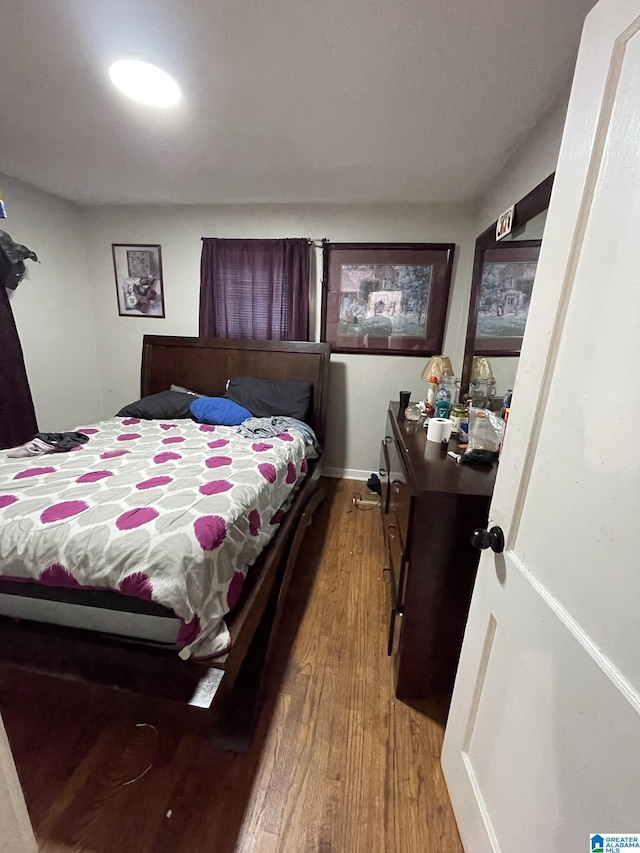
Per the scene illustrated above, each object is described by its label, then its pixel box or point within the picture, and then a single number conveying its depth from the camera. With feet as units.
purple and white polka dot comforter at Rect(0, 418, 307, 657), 3.46
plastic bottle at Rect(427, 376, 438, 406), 7.05
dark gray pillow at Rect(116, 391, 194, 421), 8.86
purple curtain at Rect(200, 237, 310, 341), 9.38
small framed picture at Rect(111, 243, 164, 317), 10.29
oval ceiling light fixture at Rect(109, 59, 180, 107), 4.46
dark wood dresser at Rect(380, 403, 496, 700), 3.84
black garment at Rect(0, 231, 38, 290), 8.12
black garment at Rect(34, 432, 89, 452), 6.21
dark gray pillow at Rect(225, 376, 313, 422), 9.01
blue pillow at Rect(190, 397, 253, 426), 8.47
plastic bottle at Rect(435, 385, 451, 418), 6.16
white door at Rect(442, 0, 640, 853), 1.64
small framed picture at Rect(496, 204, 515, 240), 5.83
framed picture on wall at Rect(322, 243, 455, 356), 9.04
